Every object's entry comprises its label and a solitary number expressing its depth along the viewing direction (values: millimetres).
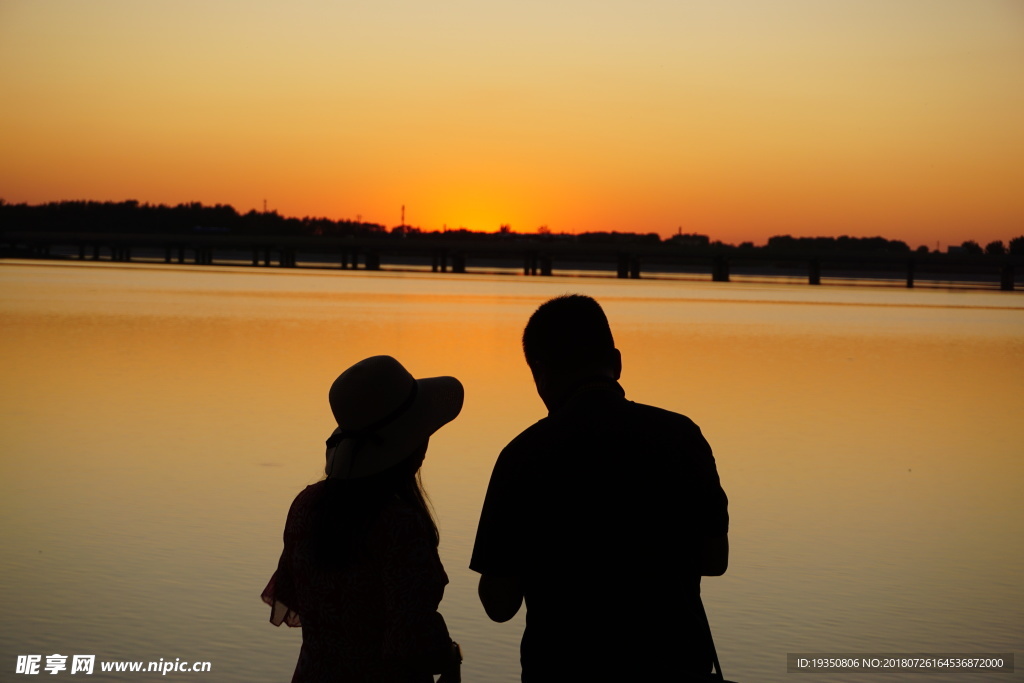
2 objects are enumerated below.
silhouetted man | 3455
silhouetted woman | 3375
